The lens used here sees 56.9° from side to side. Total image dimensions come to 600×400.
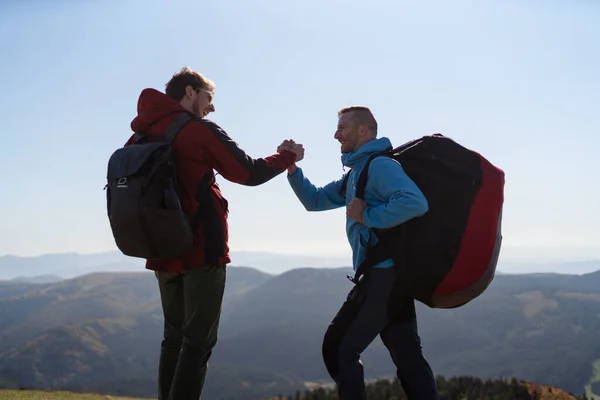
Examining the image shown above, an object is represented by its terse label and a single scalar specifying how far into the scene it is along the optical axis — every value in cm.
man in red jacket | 500
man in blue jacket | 468
